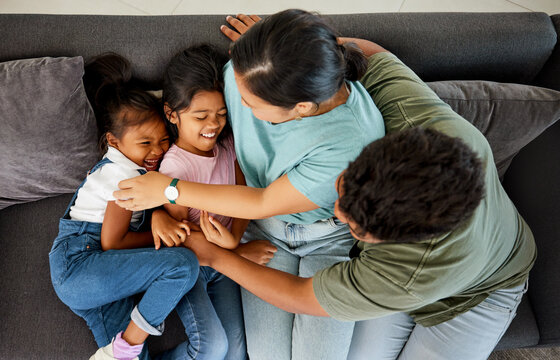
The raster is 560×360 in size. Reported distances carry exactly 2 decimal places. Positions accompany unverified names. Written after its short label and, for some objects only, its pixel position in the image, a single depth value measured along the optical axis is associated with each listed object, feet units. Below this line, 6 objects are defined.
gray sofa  4.70
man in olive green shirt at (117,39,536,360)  2.70
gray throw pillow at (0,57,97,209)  4.42
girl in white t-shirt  4.23
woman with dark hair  3.09
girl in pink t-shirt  4.34
